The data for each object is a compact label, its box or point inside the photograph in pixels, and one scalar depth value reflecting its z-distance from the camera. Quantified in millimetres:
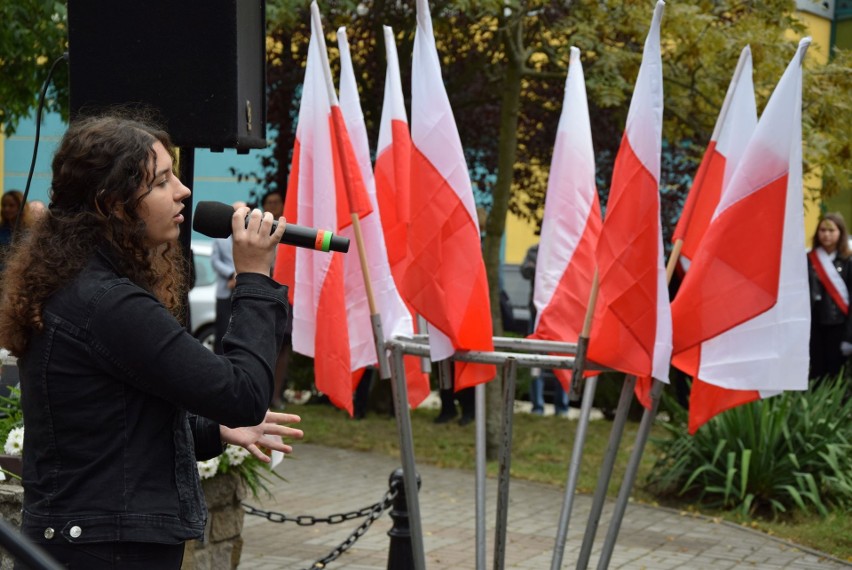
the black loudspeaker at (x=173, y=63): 6565
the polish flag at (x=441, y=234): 7332
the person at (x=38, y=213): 4347
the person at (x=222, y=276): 18445
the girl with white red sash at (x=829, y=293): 17516
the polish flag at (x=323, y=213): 8077
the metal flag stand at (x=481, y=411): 7018
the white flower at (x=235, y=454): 8989
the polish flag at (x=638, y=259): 6902
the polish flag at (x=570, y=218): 8732
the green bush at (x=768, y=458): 13130
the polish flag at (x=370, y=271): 8167
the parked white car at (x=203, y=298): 26941
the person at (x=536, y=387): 19994
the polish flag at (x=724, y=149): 7730
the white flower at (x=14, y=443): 7865
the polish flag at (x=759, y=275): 6999
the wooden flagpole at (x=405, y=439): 7628
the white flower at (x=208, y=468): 8816
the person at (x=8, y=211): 17361
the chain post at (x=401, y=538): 9021
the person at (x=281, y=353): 17427
